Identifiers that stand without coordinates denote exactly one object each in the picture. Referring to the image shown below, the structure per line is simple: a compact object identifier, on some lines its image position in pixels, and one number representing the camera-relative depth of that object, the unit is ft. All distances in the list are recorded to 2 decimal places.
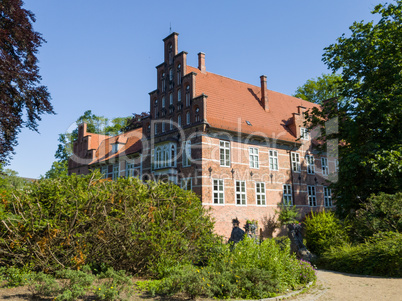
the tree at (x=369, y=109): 44.98
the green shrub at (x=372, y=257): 30.96
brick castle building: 63.72
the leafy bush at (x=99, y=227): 24.47
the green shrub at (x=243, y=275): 21.74
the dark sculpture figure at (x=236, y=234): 45.49
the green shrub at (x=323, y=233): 43.39
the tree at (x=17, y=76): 41.22
